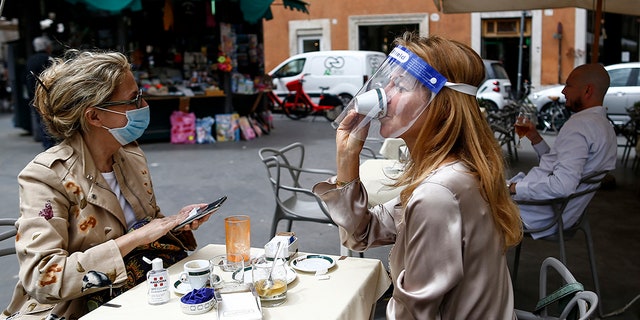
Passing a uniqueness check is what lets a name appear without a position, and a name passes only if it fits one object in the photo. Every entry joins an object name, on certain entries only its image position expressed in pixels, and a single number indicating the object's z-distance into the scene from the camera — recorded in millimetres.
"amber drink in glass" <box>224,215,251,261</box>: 2203
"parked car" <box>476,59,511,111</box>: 12797
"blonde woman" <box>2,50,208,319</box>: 1890
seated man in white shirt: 3215
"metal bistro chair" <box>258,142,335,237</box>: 3865
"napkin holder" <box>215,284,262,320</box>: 1668
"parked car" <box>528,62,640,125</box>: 11375
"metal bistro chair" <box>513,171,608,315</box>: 3191
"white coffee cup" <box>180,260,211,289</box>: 1878
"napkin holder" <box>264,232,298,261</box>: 2162
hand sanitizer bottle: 1797
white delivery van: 14969
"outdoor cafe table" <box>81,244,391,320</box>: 1723
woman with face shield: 1441
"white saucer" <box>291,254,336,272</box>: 2062
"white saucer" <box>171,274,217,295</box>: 1879
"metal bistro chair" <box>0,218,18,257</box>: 2568
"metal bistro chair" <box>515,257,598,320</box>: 1677
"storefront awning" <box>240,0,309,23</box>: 9773
